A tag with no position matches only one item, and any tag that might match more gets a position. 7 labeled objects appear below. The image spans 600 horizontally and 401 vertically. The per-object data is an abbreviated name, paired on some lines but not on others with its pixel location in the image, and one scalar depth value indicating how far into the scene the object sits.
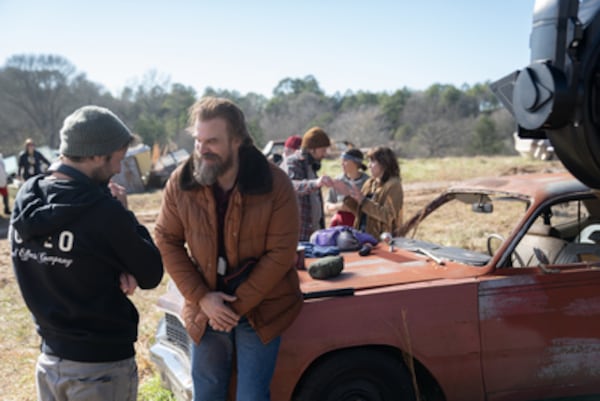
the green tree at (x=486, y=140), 41.03
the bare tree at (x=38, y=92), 56.84
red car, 3.08
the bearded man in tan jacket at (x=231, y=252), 2.61
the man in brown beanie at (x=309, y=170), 5.24
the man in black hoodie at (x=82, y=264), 2.17
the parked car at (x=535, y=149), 22.78
